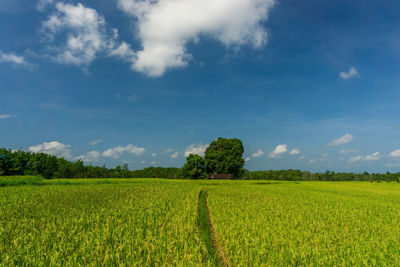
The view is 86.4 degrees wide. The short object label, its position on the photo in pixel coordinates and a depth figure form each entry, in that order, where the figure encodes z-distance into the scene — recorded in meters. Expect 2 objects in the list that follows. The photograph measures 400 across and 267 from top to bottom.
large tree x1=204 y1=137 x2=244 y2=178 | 57.38
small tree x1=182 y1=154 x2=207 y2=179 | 56.31
